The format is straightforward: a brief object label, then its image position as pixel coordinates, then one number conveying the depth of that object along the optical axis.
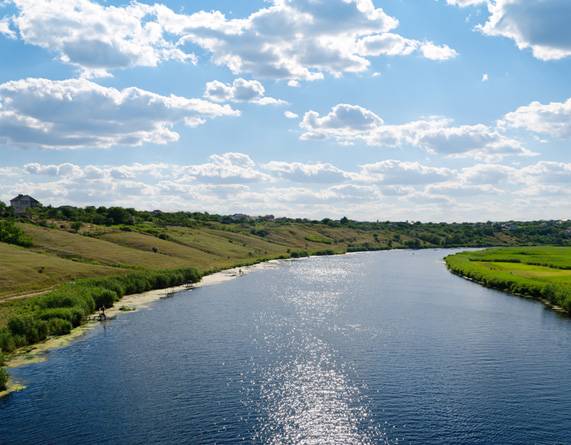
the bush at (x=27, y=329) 56.03
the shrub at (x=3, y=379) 41.97
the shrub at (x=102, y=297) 78.00
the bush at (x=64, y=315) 62.44
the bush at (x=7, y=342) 52.25
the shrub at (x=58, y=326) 60.09
